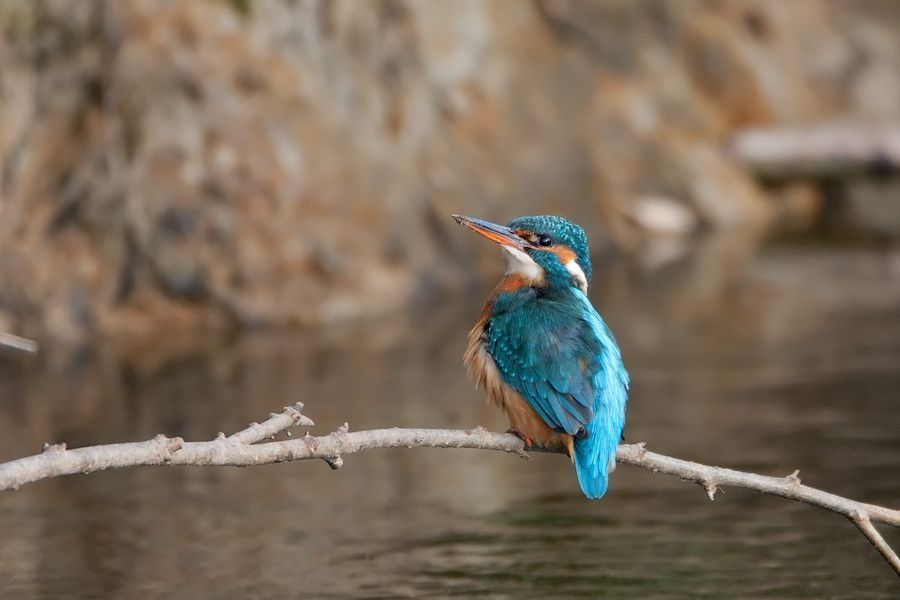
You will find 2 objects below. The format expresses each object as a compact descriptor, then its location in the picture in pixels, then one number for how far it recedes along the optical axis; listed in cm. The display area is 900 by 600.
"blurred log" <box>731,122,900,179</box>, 2845
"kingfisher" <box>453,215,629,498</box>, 739
